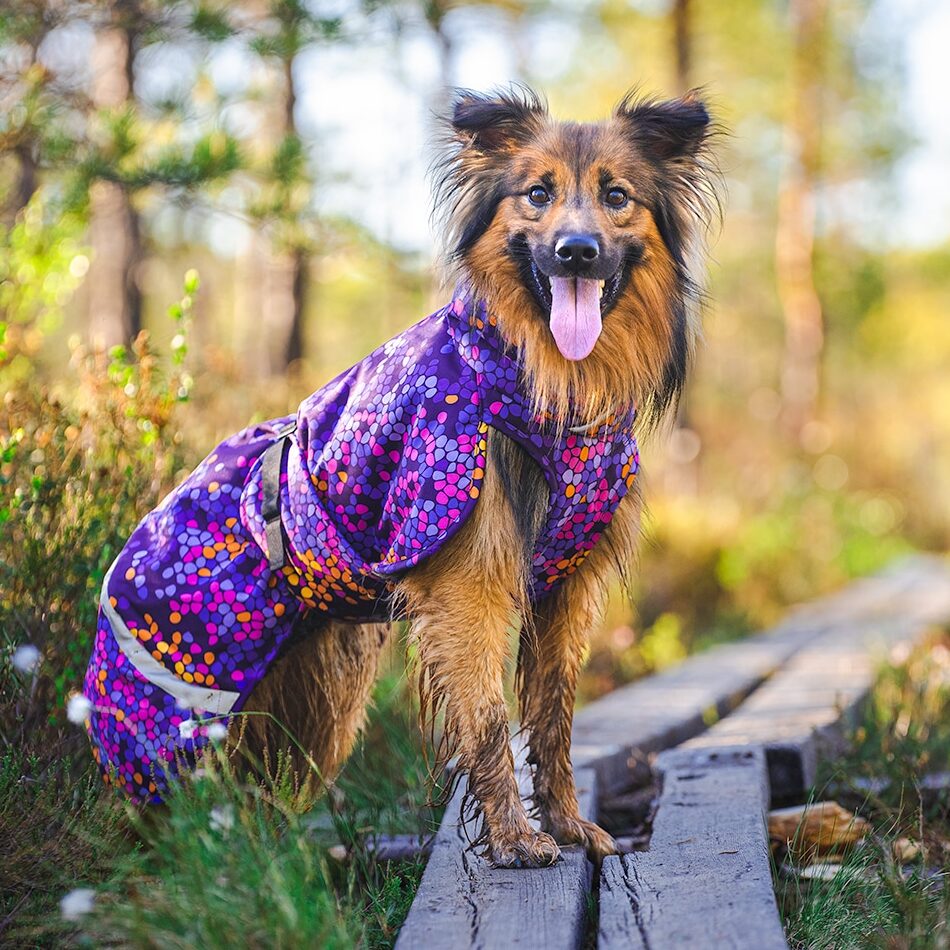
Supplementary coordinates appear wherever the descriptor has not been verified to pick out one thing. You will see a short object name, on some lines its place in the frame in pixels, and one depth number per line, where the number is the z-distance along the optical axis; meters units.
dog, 2.70
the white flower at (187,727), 2.43
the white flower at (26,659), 2.72
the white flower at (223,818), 2.04
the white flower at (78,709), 2.30
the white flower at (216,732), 2.16
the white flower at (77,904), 1.84
